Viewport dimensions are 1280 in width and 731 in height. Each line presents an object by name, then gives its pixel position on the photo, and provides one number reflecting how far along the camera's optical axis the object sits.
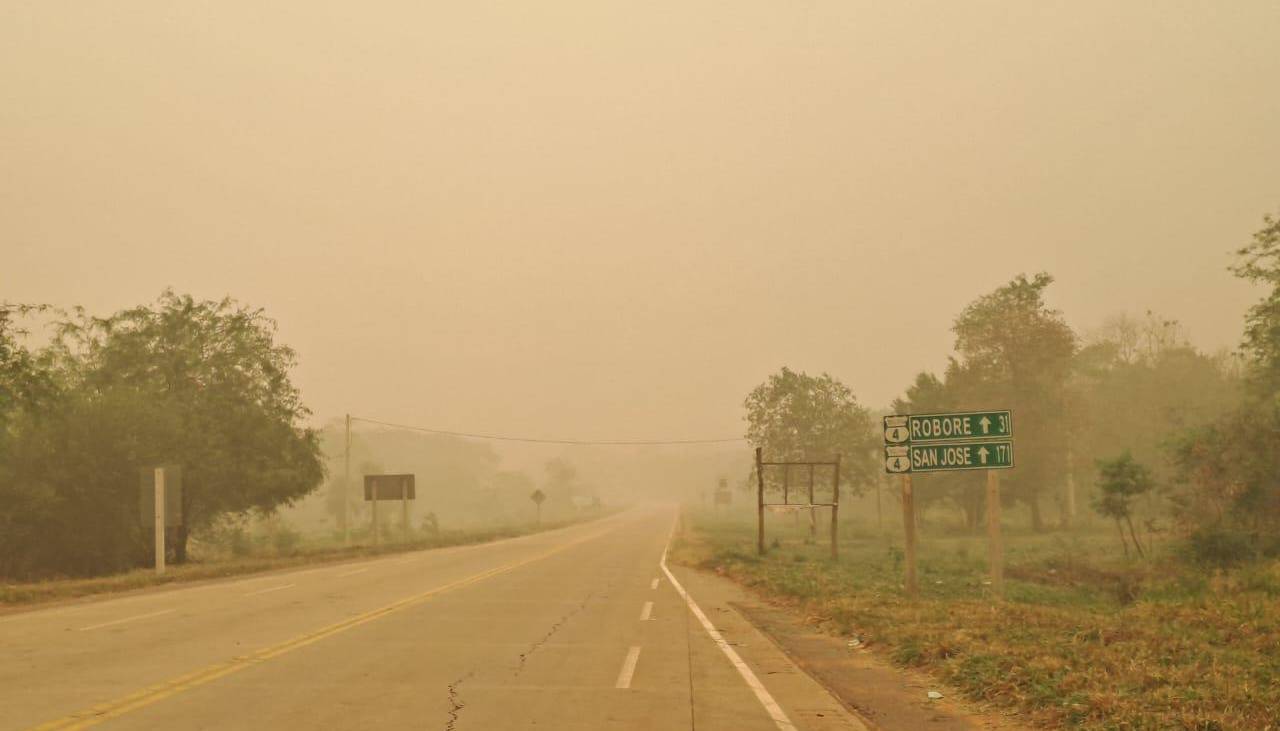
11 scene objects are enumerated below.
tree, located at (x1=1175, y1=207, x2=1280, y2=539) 29.31
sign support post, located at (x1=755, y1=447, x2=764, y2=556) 33.31
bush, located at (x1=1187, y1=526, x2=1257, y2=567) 26.58
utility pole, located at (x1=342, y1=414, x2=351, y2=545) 52.74
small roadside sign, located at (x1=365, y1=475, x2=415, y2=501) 53.78
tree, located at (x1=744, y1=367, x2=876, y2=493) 57.50
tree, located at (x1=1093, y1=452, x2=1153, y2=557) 33.22
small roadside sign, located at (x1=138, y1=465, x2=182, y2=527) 29.22
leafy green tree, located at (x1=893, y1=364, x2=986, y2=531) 55.94
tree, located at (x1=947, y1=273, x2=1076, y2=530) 53.00
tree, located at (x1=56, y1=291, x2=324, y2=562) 37.16
